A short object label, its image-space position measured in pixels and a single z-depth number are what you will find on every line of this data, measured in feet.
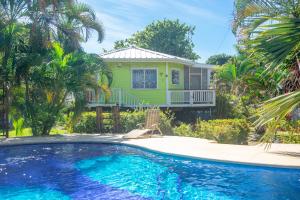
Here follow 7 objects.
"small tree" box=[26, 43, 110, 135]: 39.97
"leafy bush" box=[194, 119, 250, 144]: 33.06
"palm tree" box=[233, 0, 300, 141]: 8.46
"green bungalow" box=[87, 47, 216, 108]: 53.36
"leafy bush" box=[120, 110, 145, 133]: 43.86
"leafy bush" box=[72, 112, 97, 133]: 45.22
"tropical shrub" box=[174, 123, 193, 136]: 41.65
